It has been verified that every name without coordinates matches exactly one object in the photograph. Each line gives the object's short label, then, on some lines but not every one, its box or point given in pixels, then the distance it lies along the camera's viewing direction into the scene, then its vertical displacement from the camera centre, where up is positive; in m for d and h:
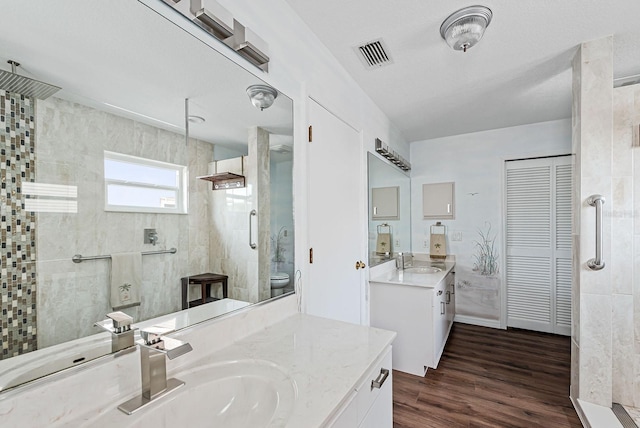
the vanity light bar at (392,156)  2.80 +0.59
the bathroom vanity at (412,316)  2.50 -0.93
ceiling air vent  1.87 +1.05
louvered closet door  3.37 -0.40
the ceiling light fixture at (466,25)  1.56 +1.02
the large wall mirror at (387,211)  2.78 +0.01
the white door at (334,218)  1.79 -0.05
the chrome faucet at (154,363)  0.78 -0.42
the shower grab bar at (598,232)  1.80 -0.14
